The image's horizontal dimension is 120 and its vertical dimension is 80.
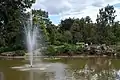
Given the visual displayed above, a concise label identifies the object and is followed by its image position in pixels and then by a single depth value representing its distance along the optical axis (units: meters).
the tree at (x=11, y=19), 16.28
